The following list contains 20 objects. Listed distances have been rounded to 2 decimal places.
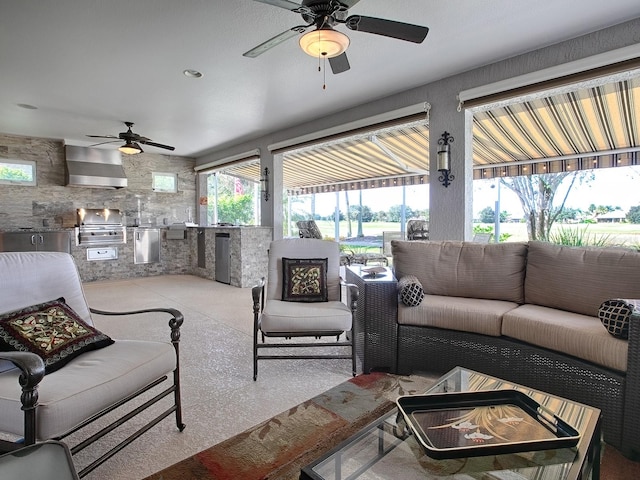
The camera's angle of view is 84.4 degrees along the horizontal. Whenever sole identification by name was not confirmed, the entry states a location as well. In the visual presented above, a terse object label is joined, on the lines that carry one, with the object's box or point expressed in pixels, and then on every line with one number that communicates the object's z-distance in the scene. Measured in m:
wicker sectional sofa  1.78
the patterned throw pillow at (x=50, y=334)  1.54
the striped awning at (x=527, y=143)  3.76
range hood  6.59
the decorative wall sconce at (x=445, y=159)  3.77
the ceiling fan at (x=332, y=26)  1.99
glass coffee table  1.07
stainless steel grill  6.64
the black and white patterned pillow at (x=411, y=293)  2.57
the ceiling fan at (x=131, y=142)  5.23
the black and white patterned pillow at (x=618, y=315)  1.78
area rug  1.57
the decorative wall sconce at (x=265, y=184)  6.26
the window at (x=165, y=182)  7.91
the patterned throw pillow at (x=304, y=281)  3.02
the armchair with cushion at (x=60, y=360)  1.26
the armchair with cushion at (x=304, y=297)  2.53
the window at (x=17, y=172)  6.20
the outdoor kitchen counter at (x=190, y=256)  6.07
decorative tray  1.15
